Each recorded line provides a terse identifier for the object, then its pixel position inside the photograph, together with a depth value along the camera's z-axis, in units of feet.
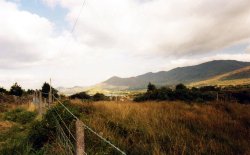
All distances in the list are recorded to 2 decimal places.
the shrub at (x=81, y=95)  94.74
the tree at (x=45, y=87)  90.24
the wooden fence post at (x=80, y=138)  5.84
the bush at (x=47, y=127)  13.50
